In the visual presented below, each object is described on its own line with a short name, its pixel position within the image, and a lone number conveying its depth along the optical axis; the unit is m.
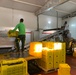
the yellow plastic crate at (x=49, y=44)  4.01
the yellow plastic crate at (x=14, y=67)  2.19
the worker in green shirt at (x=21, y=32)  4.79
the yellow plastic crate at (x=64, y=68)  2.47
